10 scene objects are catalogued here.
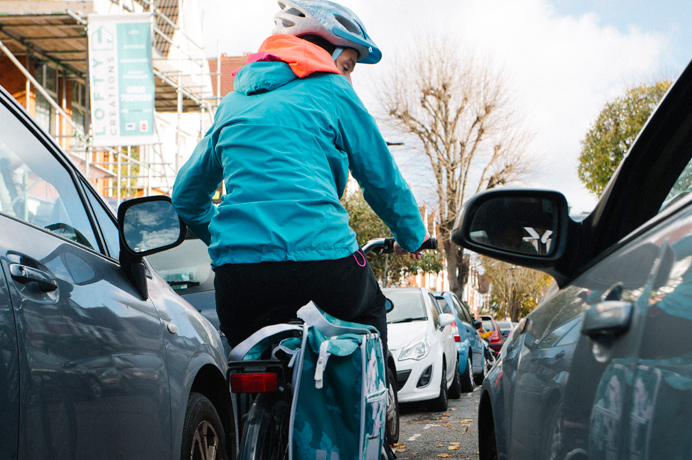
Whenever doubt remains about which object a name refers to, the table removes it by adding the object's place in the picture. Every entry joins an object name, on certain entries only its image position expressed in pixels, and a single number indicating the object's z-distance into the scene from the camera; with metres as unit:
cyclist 2.35
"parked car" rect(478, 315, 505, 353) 24.20
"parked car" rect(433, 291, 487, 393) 13.34
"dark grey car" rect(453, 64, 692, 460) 1.24
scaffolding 14.61
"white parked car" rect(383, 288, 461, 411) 9.37
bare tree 33.56
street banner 14.60
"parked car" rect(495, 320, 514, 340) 47.08
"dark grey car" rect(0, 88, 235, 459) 1.90
